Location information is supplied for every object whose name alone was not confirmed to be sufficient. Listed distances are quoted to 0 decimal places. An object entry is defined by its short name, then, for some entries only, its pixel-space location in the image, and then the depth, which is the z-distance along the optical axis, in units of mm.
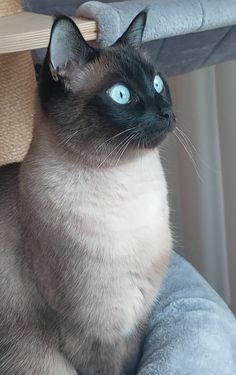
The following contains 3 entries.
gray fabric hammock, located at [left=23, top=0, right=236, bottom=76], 1049
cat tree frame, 1357
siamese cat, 901
